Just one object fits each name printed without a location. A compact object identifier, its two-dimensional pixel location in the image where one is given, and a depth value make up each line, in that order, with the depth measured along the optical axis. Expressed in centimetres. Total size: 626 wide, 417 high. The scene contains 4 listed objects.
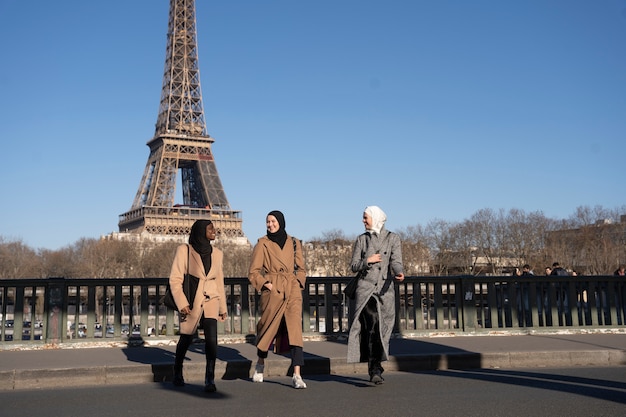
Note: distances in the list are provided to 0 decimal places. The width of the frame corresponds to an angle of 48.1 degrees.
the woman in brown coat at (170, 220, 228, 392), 708
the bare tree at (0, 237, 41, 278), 7689
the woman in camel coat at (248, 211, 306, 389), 723
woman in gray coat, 716
